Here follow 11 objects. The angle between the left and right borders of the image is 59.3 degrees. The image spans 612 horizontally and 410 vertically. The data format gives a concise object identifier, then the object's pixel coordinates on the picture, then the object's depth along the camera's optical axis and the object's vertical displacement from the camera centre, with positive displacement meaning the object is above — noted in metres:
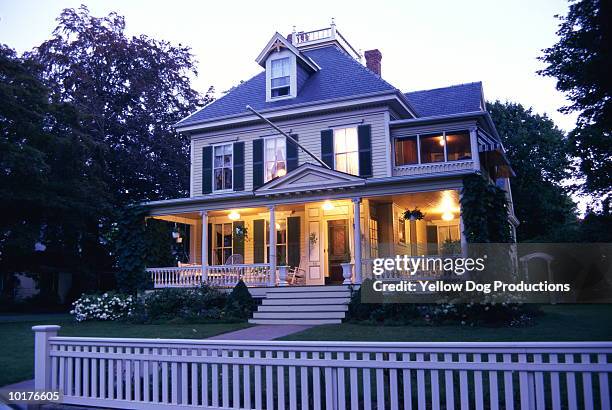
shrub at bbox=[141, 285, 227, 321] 15.05 -1.05
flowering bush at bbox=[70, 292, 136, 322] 16.09 -1.16
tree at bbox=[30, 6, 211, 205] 25.33 +8.23
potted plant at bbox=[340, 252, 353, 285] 14.76 -0.24
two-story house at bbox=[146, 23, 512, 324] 16.38 +3.14
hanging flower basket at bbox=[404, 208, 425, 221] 16.80 +1.46
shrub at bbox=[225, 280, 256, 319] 14.80 -1.05
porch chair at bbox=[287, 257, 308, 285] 17.33 -0.31
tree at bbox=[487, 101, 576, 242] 33.22 +5.38
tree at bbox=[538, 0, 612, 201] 10.07 +4.32
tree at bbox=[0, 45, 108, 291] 18.91 +3.61
